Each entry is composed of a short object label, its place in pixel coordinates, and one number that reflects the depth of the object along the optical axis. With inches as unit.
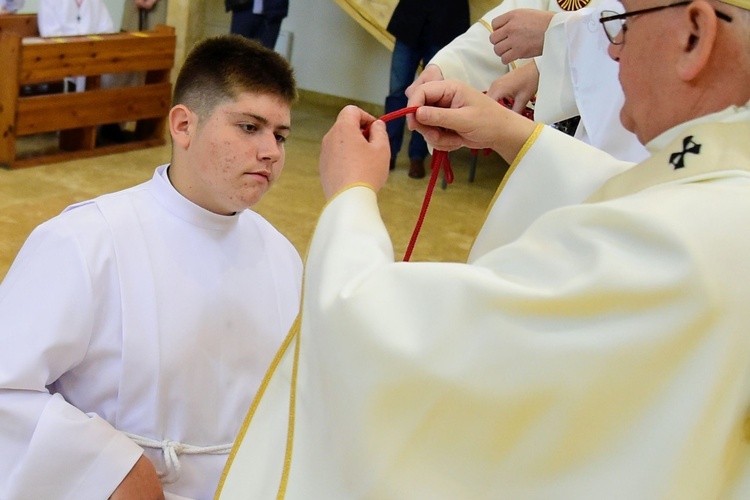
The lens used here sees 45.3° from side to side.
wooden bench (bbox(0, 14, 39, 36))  230.8
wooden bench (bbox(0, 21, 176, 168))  206.2
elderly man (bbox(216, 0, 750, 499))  41.2
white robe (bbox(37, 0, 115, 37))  242.4
